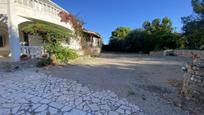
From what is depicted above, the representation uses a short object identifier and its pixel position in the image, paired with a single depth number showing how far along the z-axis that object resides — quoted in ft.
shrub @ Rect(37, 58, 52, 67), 19.27
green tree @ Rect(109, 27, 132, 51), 73.58
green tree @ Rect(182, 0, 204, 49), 45.42
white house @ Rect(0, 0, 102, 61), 19.76
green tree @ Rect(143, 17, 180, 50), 59.82
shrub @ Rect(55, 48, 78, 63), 22.08
